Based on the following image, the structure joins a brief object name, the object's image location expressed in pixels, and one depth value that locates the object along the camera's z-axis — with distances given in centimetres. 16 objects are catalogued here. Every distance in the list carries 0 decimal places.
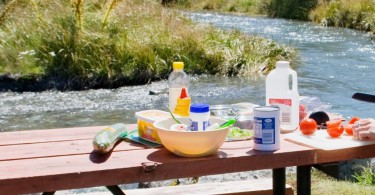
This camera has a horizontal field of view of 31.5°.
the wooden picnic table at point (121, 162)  219
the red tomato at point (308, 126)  271
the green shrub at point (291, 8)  2406
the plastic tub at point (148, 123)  261
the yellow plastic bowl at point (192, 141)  232
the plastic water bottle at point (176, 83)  292
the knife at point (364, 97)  283
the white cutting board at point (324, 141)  253
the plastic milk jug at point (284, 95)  284
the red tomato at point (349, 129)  272
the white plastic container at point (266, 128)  239
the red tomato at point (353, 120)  281
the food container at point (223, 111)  294
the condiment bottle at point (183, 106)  276
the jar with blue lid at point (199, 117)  238
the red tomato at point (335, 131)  268
